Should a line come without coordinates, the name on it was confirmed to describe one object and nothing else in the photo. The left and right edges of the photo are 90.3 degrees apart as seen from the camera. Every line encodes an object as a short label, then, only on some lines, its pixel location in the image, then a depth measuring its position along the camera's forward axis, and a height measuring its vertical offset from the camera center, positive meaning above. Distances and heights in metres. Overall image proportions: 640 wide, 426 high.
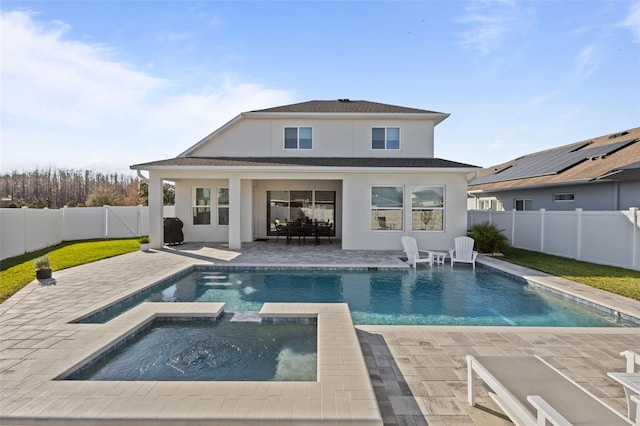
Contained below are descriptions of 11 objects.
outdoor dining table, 15.21 -1.01
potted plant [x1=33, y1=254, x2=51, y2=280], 7.91 -1.55
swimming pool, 6.25 -2.07
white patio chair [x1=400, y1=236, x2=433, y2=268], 10.68 -1.48
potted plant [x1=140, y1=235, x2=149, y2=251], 12.77 -1.47
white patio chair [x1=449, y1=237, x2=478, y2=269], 11.18 -1.45
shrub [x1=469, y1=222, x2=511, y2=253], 12.69 -1.18
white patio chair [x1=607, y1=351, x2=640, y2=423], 2.50 -1.44
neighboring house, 13.66 +1.58
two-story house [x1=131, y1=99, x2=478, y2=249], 13.00 +1.36
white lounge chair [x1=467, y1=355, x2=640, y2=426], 2.40 -1.57
